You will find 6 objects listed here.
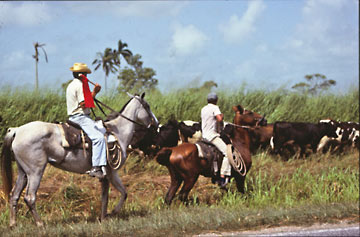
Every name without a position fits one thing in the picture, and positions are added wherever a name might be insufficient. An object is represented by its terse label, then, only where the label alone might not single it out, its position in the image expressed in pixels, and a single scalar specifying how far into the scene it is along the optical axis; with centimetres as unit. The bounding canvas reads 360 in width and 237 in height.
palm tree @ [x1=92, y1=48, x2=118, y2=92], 14462
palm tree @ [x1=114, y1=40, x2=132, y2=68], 15787
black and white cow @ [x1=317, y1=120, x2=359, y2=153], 3359
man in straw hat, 1661
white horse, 1571
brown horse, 1959
